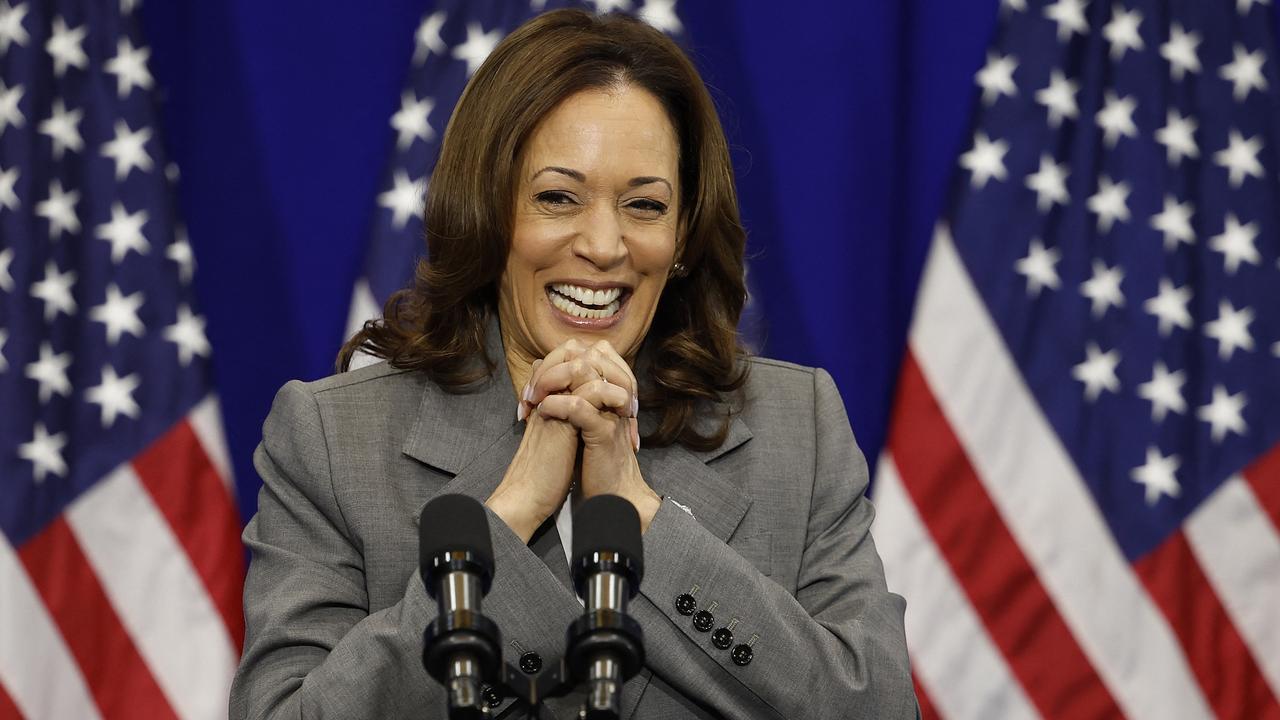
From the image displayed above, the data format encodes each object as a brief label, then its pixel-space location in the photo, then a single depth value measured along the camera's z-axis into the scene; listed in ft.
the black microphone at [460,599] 15.27
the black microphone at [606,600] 15.31
